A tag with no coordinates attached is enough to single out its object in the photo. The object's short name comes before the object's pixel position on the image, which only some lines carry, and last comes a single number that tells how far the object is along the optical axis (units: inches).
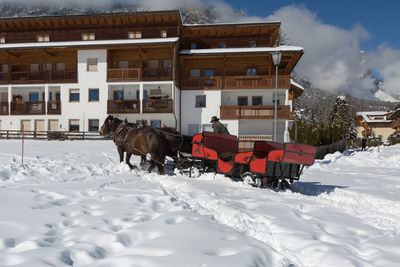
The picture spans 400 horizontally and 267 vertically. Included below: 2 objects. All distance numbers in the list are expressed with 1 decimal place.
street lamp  550.0
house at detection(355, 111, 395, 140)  3021.7
